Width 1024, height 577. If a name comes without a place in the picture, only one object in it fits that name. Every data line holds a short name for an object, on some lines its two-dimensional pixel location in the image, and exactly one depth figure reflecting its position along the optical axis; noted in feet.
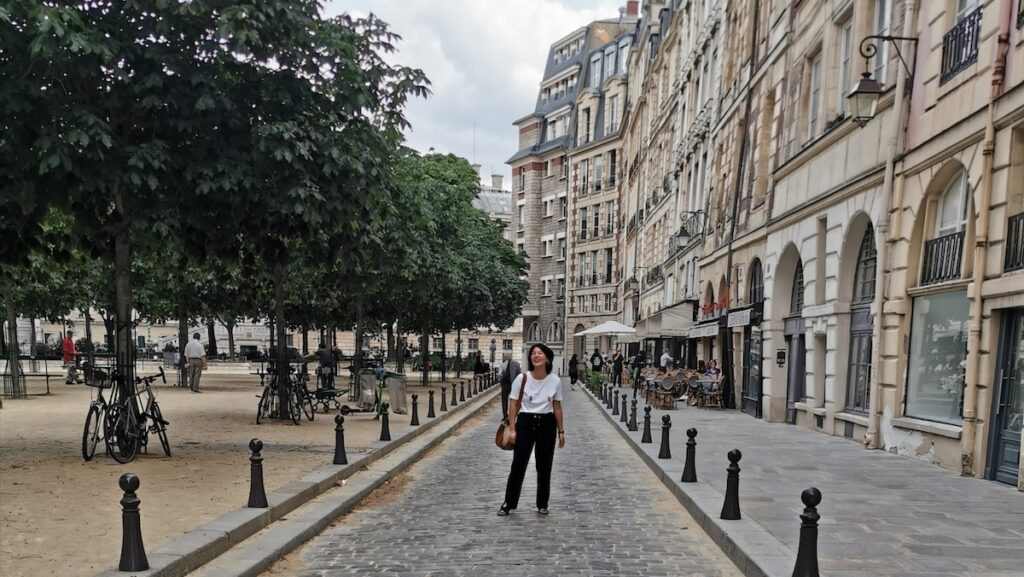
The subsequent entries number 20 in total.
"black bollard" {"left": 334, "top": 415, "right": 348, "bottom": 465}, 33.58
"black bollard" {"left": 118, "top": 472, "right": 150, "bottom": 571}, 17.11
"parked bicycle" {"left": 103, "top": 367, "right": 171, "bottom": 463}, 33.50
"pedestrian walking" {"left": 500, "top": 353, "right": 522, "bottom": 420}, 57.82
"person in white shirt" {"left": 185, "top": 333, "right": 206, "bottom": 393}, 81.00
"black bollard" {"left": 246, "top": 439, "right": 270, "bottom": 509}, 24.34
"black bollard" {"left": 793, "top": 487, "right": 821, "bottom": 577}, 16.87
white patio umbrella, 117.19
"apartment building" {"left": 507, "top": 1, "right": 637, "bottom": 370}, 229.04
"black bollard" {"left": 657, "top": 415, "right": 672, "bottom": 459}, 38.42
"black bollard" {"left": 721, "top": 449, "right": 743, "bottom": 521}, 24.27
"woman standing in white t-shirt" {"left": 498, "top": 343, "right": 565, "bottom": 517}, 25.95
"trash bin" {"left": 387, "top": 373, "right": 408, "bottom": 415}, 59.00
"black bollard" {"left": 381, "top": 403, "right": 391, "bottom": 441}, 42.79
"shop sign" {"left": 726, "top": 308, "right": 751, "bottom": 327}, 67.26
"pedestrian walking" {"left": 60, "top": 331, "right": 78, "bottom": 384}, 99.54
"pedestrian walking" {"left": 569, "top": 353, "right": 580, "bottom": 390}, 136.70
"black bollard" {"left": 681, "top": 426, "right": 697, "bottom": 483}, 31.30
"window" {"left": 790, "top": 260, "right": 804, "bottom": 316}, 61.36
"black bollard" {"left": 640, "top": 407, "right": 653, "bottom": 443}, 45.47
